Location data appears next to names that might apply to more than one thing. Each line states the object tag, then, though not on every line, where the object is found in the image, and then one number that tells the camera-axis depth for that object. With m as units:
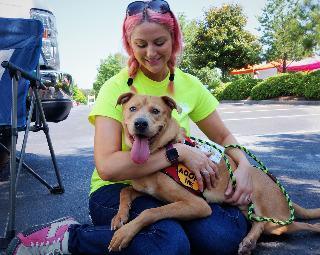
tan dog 1.57
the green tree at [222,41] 24.94
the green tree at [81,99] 61.59
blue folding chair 2.25
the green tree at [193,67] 26.31
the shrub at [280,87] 15.09
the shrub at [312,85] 13.84
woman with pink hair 1.58
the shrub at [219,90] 19.95
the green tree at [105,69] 53.71
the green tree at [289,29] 16.06
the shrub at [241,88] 18.02
